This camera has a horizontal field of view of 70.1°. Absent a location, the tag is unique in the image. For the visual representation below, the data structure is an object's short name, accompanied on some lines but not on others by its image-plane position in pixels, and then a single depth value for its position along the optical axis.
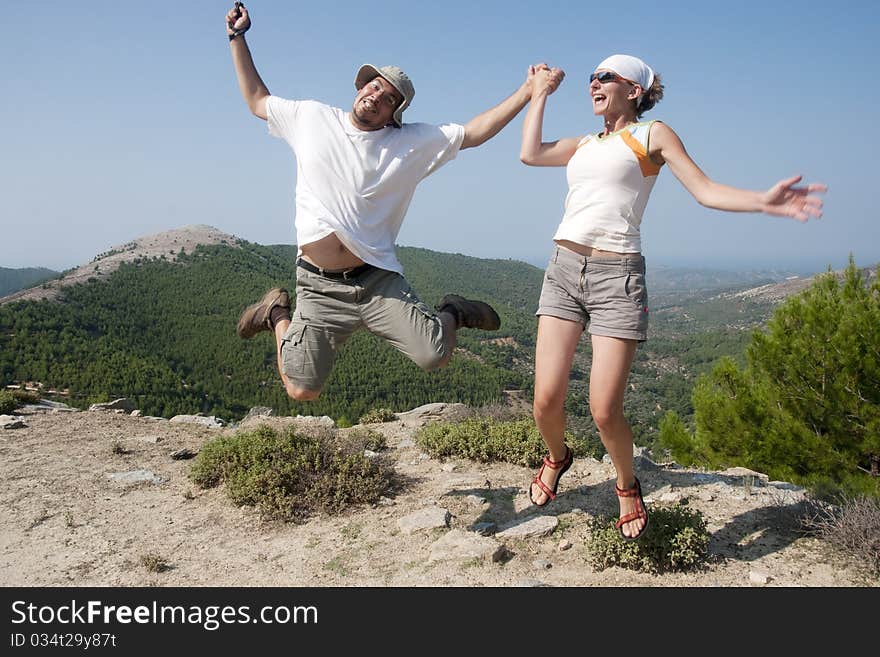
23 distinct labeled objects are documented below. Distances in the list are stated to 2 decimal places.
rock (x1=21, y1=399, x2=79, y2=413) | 8.66
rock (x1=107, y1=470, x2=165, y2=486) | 5.96
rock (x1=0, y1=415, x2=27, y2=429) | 7.64
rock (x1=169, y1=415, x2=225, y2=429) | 8.64
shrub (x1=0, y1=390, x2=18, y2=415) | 8.34
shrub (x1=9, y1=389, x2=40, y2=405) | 8.88
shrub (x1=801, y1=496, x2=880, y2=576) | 3.88
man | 3.97
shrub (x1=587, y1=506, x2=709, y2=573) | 3.95
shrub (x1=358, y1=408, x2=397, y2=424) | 8.63
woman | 3.30
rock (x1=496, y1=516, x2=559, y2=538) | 4.55
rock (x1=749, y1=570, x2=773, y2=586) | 3.81
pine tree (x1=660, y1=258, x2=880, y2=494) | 8.77
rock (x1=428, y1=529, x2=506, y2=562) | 4.19
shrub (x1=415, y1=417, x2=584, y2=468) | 6.17
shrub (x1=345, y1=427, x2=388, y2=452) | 6.76
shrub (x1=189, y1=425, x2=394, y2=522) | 5.16
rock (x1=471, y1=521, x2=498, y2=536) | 4.61
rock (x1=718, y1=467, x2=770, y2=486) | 5.92
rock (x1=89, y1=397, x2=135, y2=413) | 10.05
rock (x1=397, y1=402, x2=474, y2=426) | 8.37
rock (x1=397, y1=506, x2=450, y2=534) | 4.71
